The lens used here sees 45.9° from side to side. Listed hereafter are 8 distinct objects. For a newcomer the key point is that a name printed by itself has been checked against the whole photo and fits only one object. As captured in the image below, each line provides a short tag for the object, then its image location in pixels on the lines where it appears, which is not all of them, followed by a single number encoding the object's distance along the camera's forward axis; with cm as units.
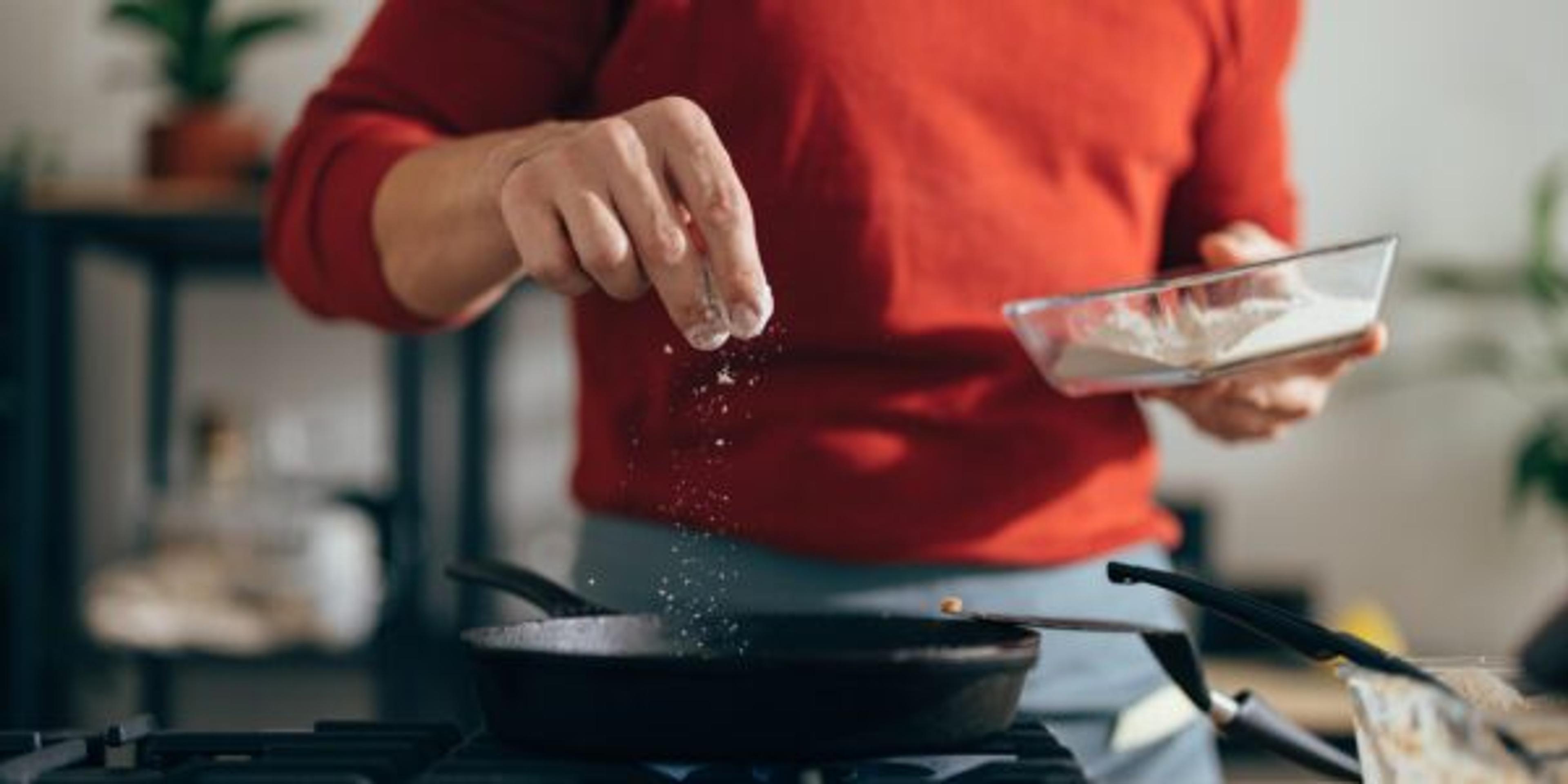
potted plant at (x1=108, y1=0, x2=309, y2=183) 266
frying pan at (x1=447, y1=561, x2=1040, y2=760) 60
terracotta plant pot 266
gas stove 60
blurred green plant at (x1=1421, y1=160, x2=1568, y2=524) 272
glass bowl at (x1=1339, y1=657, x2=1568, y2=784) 53
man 94
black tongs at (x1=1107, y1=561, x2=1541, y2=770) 61
